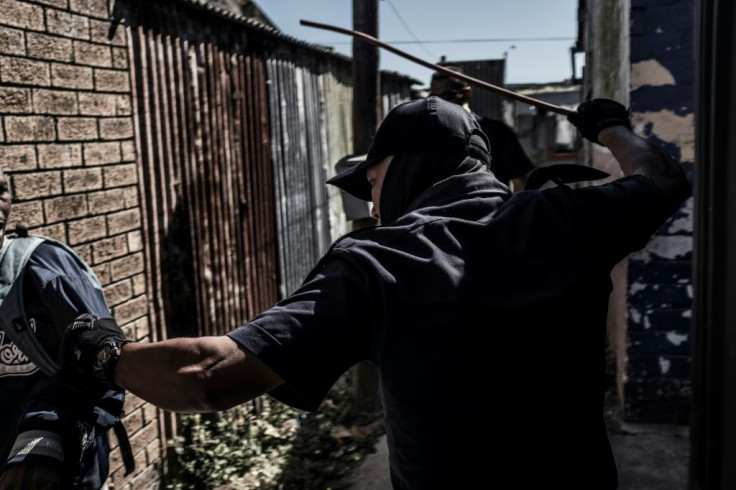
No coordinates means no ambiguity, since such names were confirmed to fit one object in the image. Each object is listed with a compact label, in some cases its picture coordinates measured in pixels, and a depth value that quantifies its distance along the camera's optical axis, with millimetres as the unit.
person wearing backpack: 2111
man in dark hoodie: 1512
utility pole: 5414
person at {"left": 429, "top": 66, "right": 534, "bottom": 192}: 4379
